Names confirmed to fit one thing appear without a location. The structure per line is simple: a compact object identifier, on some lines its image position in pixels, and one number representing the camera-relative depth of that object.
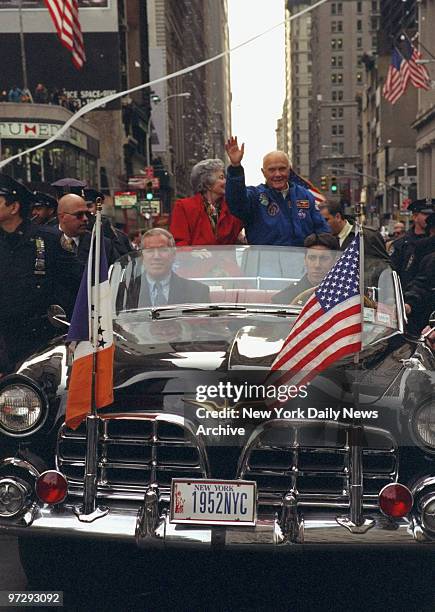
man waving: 7.53
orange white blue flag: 4.80
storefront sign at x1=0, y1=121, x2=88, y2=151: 43.94
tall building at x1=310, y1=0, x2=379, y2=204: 175.88
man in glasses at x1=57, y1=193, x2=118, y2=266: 8.21
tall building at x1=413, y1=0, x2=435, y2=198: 78.38
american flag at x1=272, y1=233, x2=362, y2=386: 4.88
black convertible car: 4.50
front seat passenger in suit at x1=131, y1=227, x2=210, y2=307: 6.20
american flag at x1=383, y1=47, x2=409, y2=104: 42.62
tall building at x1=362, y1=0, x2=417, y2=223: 104.21
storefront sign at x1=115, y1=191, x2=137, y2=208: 45.19
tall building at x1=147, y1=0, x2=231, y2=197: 96.38
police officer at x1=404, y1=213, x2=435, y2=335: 8.32
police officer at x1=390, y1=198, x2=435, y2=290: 10.08
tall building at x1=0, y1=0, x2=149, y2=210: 60.59
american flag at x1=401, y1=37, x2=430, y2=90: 41.56
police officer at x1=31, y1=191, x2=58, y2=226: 9.11
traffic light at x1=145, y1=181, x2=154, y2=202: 41.67
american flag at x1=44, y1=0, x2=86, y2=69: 29.81
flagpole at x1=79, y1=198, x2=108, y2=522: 4.64
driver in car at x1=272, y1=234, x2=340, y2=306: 6.14
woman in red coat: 7.88
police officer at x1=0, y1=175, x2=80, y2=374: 7.11
